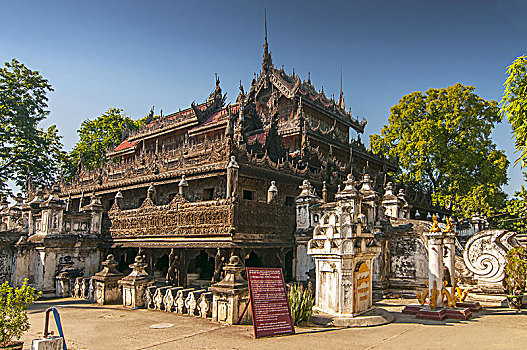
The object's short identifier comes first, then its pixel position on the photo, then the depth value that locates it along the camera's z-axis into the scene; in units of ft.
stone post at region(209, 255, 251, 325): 33.65
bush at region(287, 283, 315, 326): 32.68
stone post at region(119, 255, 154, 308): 43.57
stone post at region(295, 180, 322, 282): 48.19
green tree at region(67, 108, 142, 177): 130.93
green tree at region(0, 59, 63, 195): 106.11
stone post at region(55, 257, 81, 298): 54.08
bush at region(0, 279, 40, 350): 20.71
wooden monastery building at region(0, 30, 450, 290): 47.09
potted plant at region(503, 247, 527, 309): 40.37
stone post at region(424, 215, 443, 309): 37.19
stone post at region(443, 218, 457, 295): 39.60
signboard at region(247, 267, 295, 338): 28.91
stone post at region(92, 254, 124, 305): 46.03
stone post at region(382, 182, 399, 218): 64.69
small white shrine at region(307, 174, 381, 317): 32.45
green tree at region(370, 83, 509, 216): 103.37
